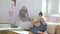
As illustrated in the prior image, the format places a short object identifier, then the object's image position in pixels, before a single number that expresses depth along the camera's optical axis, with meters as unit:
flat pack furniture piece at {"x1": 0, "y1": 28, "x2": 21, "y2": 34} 1.74
